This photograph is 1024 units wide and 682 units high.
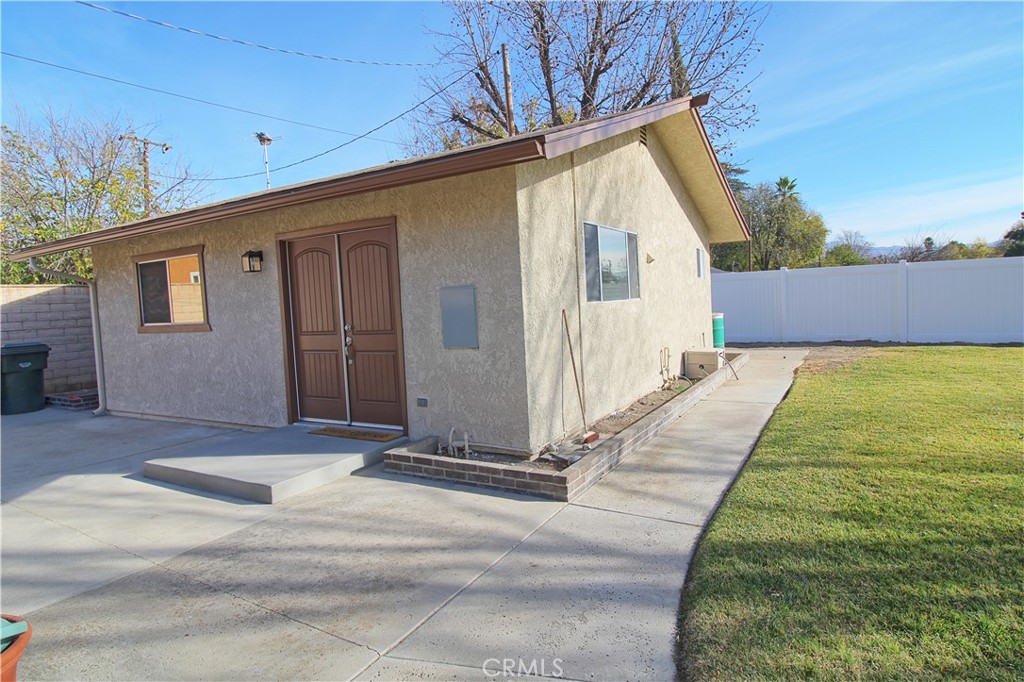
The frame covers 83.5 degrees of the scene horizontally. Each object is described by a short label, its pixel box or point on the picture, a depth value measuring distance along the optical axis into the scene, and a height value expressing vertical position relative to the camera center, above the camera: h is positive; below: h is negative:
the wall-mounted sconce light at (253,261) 7.30 +0.81
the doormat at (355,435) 6.40 -1.31
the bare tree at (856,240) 42.25 +4.08
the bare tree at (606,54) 16.20 +7.68
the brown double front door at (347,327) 6.48 -0.07
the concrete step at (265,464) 5.12 -1.36
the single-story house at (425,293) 5.57 +0.31
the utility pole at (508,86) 17.00 +6.71
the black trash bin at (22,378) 10.02 -0.72
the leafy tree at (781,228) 30.89 +3.80
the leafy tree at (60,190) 14.48 +3.75
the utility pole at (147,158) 16.19 +5.14
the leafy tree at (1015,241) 25.11 +2.12
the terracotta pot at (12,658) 1.77 -1.00
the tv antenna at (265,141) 19.70 +6.35
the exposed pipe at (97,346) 9.59 -0.22
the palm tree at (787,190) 30.91 +5.80
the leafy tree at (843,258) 29.17 +1.95
